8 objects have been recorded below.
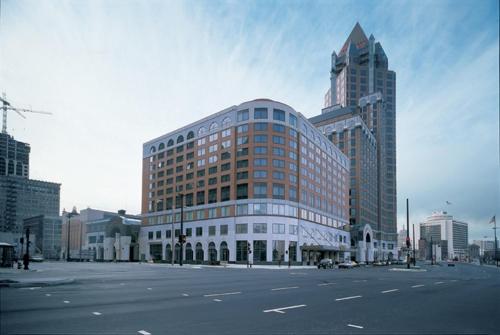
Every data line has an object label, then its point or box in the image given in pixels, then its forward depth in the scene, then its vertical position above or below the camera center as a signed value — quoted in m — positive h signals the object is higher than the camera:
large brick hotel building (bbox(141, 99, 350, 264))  86.62 +4.64
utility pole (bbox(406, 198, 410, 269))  57.56 -4.41
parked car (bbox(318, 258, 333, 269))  68.50 -9.53
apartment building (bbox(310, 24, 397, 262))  145.75 +31.91
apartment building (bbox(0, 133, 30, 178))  187.45 +33.28
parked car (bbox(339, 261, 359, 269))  67.12 -9.40
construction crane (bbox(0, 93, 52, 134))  89.93 +22.56
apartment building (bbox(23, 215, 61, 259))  185.75 -11.89
